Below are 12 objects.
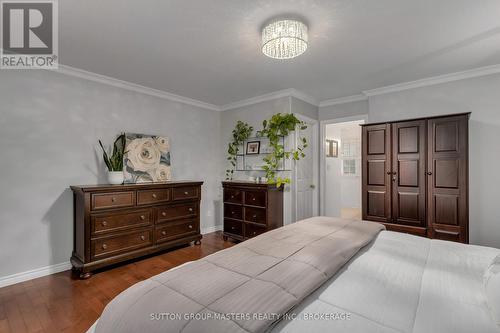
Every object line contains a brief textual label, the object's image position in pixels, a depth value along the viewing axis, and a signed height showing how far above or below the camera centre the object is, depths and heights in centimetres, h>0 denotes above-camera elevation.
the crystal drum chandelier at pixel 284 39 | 199 +109
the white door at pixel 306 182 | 406 -29
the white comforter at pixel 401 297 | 86 -57
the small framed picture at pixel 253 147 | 420 +32
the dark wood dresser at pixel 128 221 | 267 -71
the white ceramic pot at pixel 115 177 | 304 -15
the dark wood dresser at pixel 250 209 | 356 -67
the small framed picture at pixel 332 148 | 497 +38
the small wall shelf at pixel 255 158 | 392 +14
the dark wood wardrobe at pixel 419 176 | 273 -12
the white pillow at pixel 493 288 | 88 -51
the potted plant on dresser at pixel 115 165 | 305 +0
